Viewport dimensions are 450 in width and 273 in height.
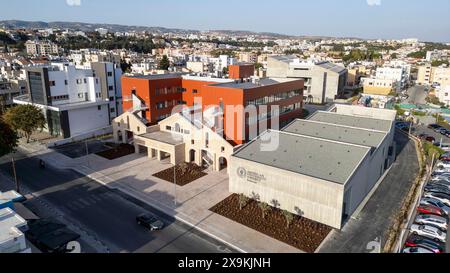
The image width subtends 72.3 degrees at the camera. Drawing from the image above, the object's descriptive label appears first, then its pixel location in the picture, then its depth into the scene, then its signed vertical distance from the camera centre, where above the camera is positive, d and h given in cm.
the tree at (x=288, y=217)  2330 -1185
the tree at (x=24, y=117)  4167 -846
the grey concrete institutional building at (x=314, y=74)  7852 -471
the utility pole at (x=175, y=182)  2812 -1249
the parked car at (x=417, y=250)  2039 -1246
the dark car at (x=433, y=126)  5352 -1171
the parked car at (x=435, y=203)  2656 -1248
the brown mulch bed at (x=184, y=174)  3198 -1252
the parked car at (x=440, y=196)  2777 -1250
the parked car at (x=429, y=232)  2242 -1258
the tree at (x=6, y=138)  3222 -881
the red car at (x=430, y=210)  2578 -1253
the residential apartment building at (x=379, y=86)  8606 -816
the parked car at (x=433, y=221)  2388 -1250
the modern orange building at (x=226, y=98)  3594 -573
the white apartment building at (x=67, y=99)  4706 -718
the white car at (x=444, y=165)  3521 -1213
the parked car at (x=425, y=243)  2073 -1248
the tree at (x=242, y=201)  2609 -1202
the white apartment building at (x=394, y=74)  9438 -531
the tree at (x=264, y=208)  2468 -1190
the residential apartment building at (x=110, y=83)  5231 -488
